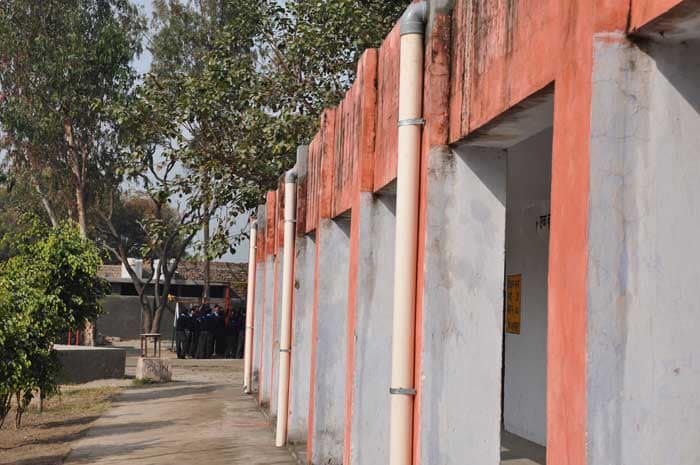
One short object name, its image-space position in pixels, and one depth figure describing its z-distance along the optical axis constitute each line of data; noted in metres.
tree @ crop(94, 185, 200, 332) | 24.97
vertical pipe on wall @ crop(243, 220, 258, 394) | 20.38
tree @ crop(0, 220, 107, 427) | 11.14
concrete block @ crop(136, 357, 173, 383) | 22.02
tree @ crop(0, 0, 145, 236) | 33.22
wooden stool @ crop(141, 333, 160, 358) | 24.57
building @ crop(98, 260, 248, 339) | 42.81
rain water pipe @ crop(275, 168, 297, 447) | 12.54
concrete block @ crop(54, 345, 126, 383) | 21.30
